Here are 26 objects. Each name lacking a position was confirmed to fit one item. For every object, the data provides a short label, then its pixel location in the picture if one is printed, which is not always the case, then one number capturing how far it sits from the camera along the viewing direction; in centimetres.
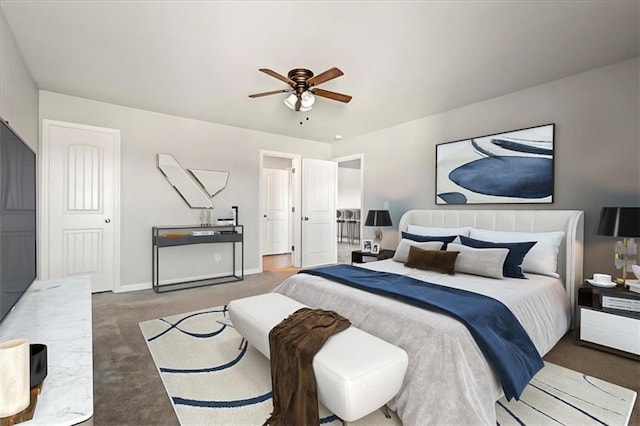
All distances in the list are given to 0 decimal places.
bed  157
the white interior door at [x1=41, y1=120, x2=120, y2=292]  382
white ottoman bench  144
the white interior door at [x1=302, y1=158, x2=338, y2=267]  605
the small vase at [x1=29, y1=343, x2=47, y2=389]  98
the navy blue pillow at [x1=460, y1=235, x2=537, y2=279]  283
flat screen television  144
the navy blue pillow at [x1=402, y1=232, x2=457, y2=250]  346
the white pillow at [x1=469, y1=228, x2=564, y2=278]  293
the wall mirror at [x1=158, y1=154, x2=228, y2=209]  455
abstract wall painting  338
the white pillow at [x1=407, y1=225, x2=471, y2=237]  366
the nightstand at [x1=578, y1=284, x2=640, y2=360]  241
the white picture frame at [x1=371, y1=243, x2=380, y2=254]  466
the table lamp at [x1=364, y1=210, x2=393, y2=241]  465
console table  434
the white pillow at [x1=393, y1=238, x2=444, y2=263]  334
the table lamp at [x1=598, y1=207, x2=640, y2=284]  246
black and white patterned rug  174
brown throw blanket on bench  157
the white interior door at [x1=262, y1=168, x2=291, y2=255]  785
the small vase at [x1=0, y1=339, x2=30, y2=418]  84
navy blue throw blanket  170
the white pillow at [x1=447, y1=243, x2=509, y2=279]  277
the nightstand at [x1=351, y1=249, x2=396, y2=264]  449
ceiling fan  261
